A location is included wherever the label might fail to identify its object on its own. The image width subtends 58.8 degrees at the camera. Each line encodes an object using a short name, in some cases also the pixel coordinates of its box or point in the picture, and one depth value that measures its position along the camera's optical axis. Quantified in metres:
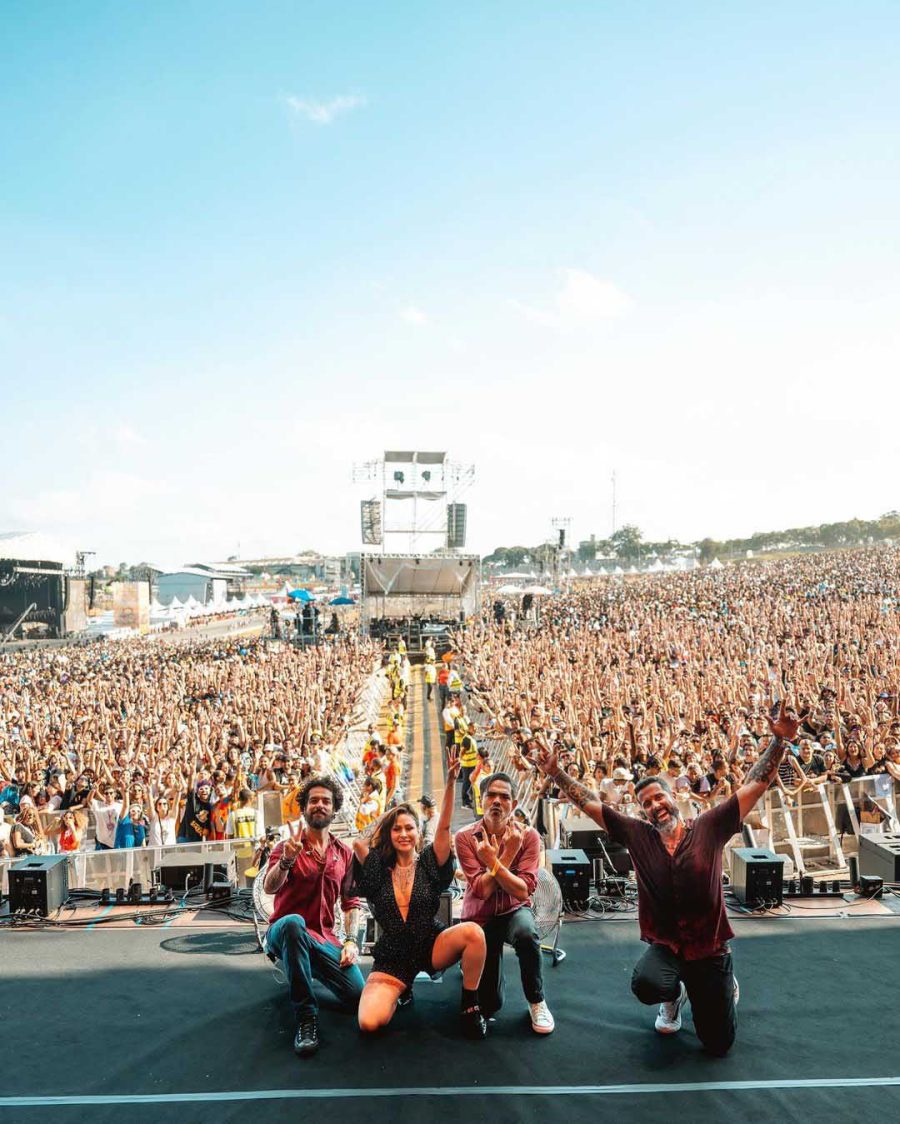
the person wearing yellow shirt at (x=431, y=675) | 18.92
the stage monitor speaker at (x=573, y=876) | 4.83
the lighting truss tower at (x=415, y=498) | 37.94
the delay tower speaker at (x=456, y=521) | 39.16
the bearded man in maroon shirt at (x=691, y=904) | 3.22
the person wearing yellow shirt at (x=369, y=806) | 7.57
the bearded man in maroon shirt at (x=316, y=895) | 3.51
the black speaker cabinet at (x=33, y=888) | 4.83
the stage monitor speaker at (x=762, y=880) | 4.85
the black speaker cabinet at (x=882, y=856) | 5.11
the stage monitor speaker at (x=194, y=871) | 5.27
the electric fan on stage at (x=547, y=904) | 3.90
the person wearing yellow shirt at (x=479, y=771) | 8.44
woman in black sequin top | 3.38
